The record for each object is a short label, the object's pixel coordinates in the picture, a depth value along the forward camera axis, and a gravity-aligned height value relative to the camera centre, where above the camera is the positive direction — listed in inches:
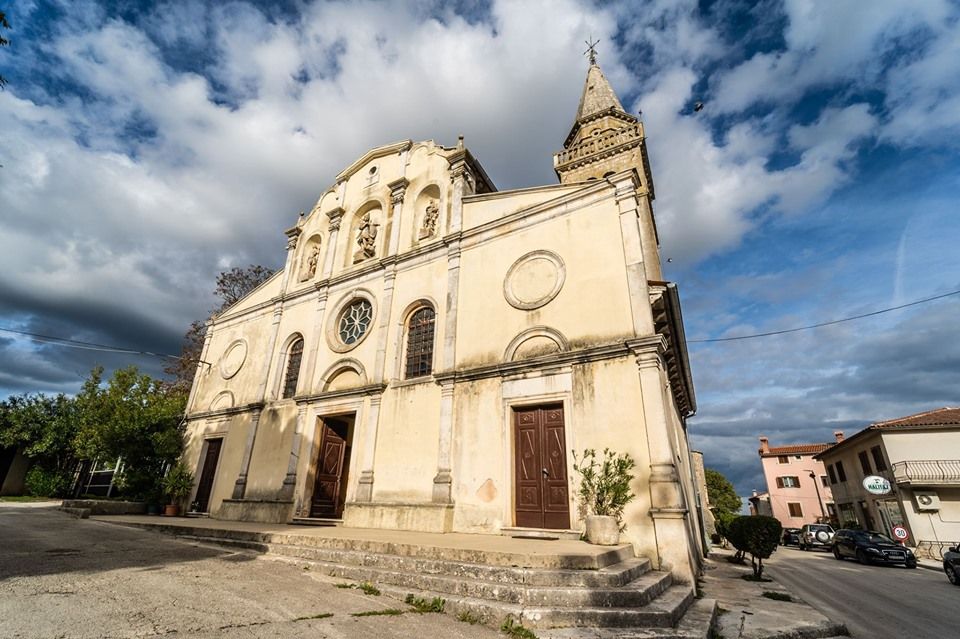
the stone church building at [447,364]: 311.4 +117.5
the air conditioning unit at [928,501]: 751.1 -3.6
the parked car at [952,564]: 397.7 -59.5
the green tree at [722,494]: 1660.9 -0.1
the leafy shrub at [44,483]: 777.6 -7.9
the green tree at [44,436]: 779.4 +76.0
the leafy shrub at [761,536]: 330.3 -30.5
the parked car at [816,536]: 900.6 -82.1
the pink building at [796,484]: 1526.8 +42.2
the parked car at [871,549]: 553.0 -67.1
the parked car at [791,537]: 1079.0 -102.5
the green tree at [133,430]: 537.6 +63.3
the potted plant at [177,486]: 538.3 -5.1
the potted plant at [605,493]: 256.8 -1.3
